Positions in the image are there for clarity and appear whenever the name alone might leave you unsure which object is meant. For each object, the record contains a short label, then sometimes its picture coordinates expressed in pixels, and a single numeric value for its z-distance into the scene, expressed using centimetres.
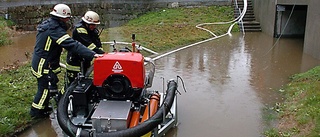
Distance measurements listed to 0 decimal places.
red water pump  428
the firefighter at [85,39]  506
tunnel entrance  1498
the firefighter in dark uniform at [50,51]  482
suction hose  378
